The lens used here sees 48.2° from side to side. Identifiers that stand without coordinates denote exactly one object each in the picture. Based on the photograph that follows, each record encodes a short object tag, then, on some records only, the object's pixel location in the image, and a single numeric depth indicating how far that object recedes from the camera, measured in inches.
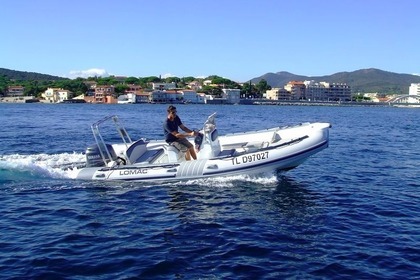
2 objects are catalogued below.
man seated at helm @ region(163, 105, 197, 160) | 583.8
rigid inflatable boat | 568.4
